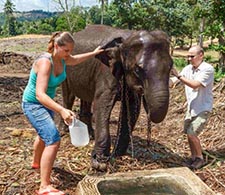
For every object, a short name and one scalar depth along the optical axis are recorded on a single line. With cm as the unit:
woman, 255
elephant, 285
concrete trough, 270
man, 324
